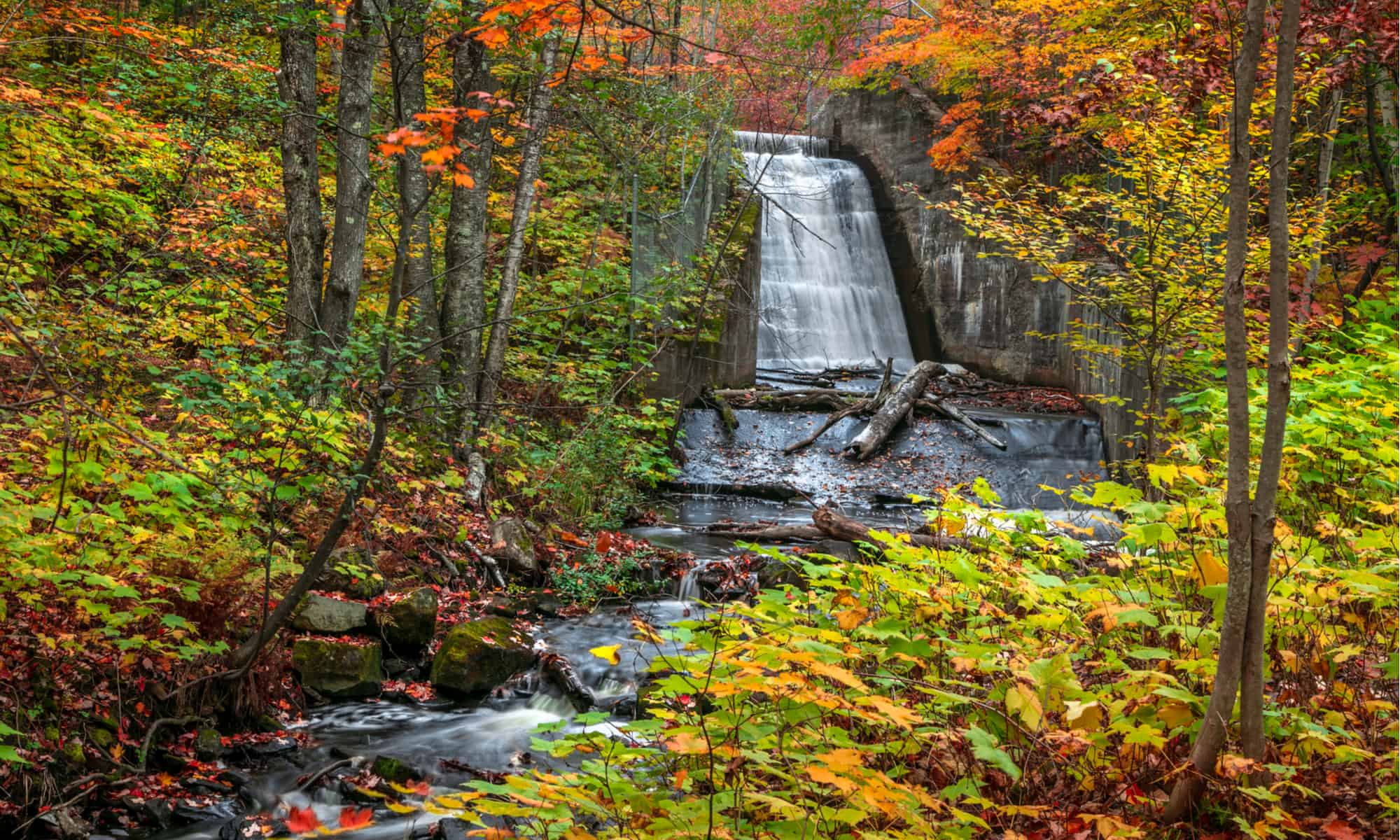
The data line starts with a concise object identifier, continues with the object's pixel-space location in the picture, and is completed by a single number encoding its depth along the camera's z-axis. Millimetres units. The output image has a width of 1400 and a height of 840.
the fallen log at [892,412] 12977
